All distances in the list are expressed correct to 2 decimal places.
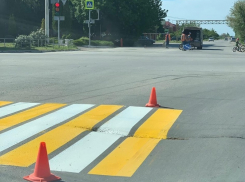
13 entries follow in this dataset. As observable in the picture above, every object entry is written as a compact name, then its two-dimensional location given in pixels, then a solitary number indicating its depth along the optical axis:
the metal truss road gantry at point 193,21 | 148.80
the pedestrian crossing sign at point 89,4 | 53.38
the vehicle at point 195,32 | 55.66
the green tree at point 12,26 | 62.97
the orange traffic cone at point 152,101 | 10.83
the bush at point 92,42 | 55.99
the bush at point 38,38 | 46.22
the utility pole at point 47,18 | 49.06
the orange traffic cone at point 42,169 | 5.45
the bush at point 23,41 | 43.81
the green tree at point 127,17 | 66.81
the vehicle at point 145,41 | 71.12
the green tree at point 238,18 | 75.00
